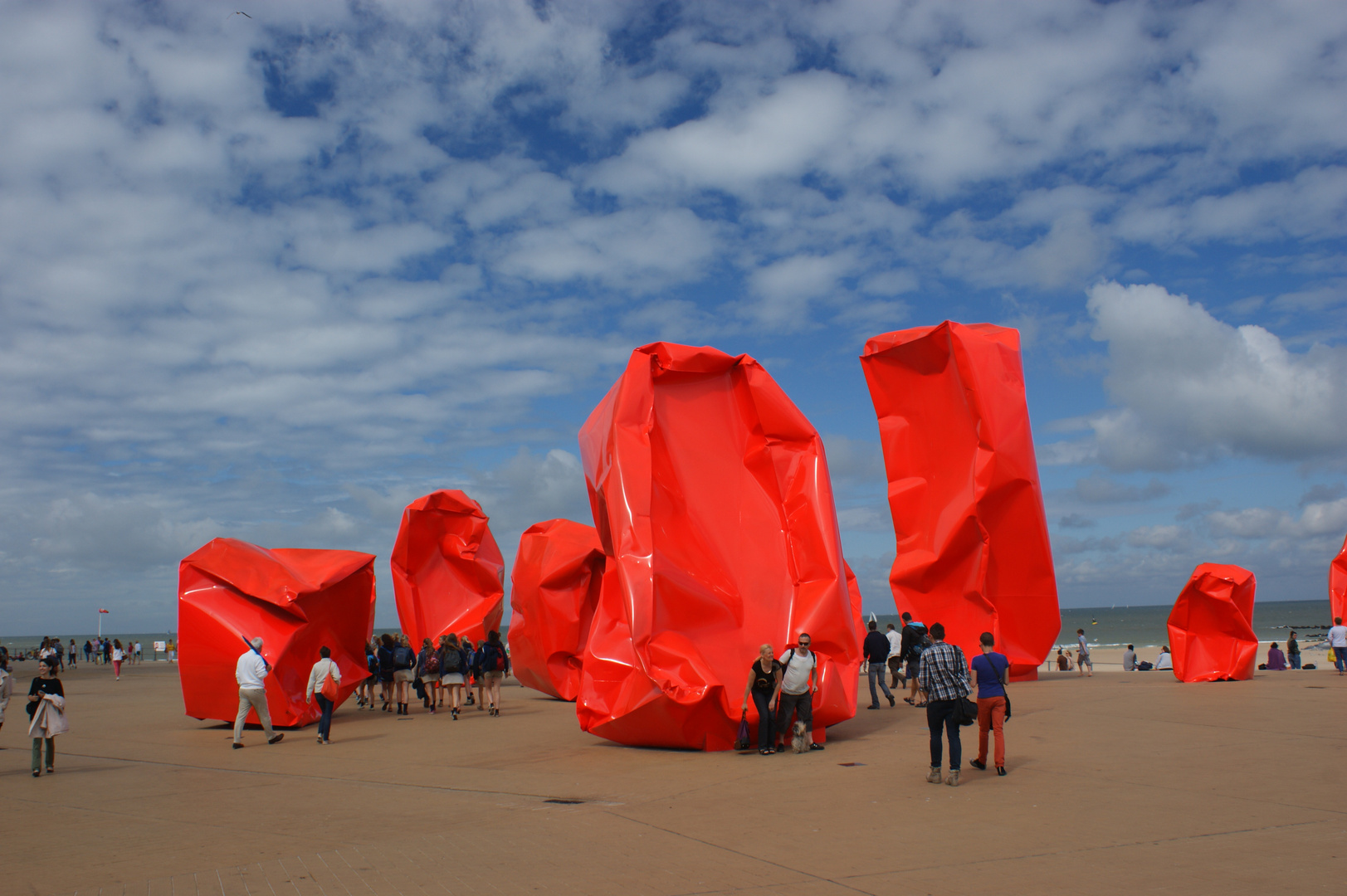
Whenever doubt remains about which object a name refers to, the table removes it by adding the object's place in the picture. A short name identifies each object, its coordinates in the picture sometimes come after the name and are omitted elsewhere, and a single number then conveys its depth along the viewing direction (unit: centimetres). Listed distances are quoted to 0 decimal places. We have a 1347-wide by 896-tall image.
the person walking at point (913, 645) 1627
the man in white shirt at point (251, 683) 1377
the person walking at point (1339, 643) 2056
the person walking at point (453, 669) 1719
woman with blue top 930
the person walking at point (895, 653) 1916
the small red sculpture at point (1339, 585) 2550
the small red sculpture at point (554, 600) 1930
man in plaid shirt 893
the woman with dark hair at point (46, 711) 1107
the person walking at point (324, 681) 1414
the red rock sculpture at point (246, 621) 1531
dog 1116
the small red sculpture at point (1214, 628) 1742
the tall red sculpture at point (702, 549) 1147
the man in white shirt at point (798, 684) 1110
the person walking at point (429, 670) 1833
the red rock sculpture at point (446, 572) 2430
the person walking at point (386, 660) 1912
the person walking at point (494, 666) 1762
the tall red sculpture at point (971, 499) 1859
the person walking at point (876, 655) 1580
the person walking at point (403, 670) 1856
